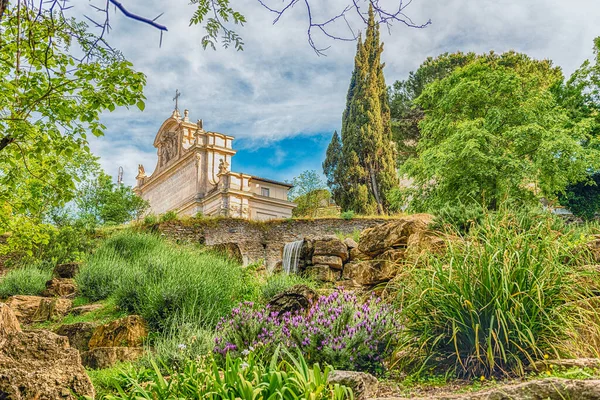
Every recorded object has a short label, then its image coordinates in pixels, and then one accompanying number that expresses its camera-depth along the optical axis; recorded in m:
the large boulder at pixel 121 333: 6.86
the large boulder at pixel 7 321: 4.71
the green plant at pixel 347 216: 23.20
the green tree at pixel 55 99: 6.52
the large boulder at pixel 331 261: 13.62
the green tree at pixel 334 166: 28.59
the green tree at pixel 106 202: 25.33
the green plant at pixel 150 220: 21.55
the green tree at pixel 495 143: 18.41
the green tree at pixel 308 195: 33.37
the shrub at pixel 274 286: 8.83
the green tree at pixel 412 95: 33.94
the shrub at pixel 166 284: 7.35
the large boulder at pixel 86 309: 9.21
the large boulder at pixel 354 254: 13.59
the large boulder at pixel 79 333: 7.21
